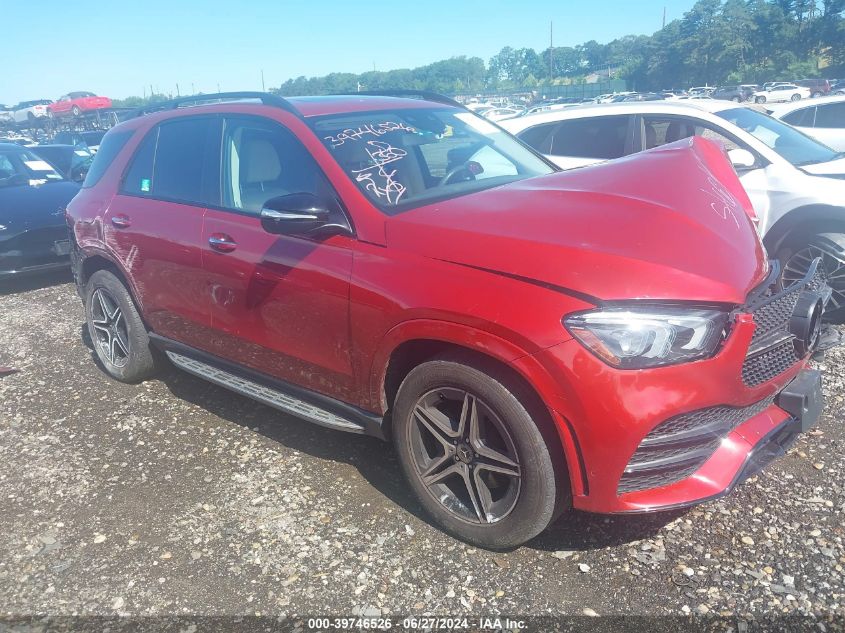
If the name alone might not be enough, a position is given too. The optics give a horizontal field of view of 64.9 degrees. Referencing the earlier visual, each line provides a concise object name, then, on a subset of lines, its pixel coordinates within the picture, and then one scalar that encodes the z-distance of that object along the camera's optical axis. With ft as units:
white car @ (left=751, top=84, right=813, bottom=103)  139.85
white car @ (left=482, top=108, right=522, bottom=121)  139.01
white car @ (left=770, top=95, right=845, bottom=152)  32.32
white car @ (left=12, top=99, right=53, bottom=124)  142.72
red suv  7.59
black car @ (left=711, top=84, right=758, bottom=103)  130.21
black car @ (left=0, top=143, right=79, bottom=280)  23.86
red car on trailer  121.49
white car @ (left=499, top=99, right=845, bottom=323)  16.89
